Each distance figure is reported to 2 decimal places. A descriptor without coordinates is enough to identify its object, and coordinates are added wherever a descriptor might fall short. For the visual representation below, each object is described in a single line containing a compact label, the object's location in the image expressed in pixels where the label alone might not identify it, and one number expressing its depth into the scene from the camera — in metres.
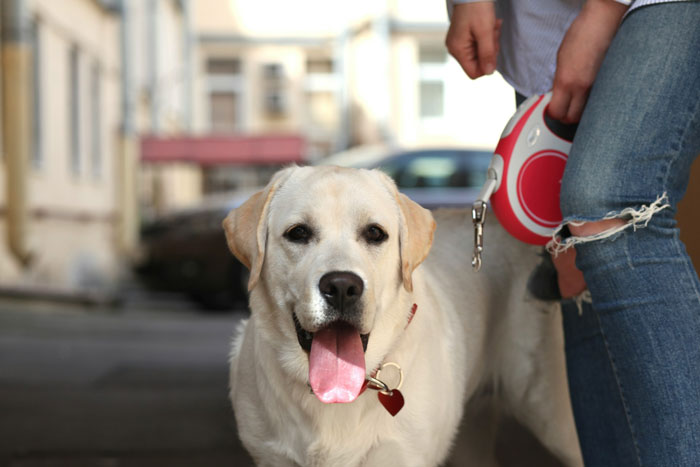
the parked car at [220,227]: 10.16
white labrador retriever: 2.36
